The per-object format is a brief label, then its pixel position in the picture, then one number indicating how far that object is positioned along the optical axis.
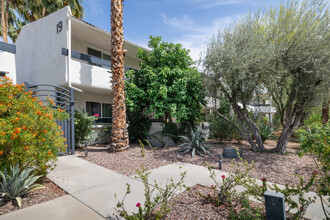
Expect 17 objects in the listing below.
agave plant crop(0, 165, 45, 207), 3.37
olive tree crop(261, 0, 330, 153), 6.26
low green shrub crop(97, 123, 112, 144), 9.95
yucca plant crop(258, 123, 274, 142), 9.88
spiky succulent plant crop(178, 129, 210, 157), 7.31
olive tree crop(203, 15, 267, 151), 6.77
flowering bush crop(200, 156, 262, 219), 2.97
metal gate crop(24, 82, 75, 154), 7.34
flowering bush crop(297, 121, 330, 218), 2.60
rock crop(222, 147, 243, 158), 6.85
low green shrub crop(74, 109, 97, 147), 8.73
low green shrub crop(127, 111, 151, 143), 10.15
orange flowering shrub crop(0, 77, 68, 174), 3.53
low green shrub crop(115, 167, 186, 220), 2.53
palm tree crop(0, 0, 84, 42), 14.91
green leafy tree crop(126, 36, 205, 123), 8.76
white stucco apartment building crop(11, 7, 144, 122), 8.48
